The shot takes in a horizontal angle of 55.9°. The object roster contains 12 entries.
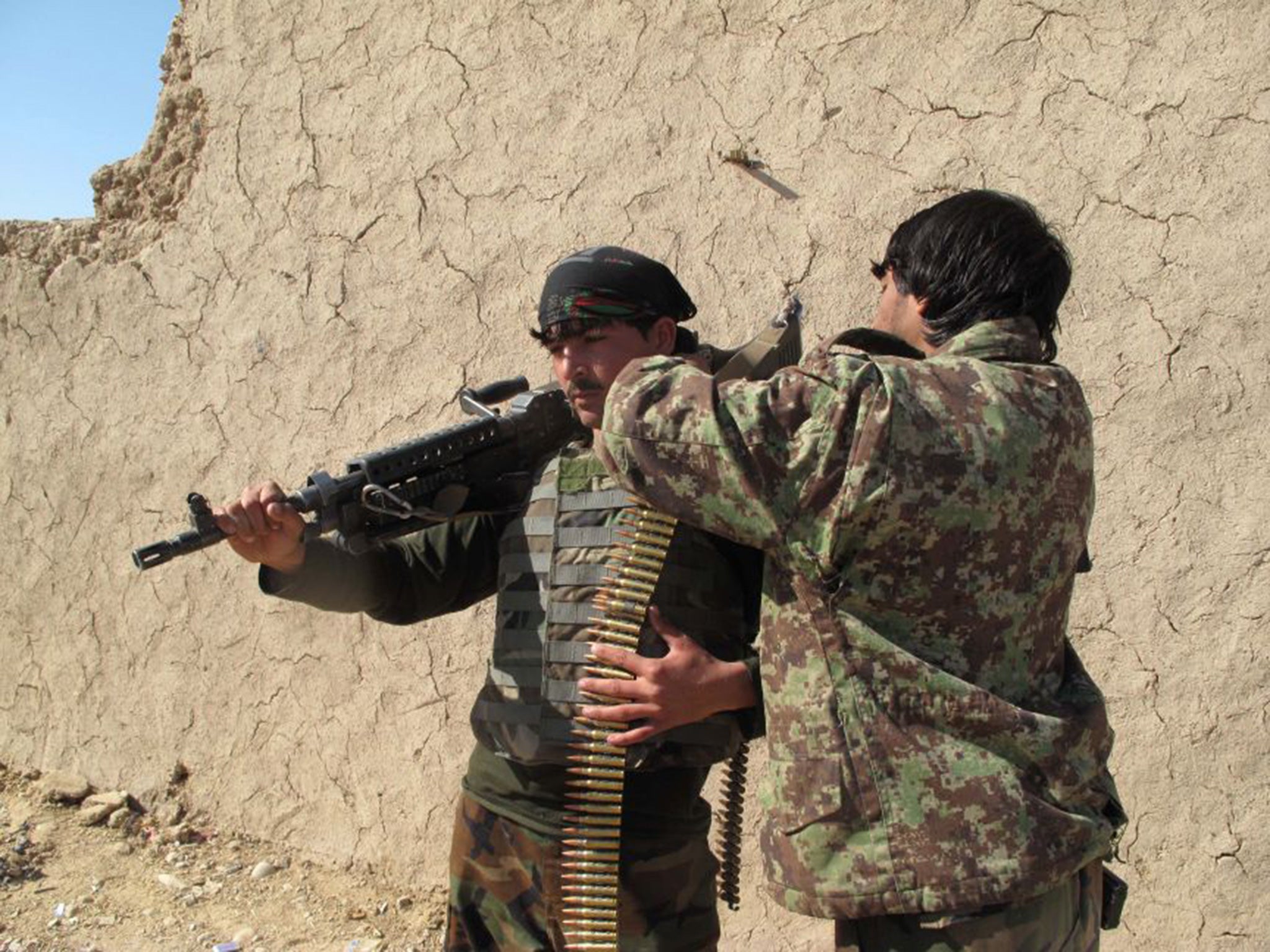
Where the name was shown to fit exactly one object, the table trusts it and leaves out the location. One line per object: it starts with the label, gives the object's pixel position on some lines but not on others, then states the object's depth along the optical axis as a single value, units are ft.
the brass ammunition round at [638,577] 6.60
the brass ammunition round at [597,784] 6.64
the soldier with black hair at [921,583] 5.05
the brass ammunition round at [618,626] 6.56
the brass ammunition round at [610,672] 6.44
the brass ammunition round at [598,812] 6.66
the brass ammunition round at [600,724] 6.44
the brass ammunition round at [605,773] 6.61
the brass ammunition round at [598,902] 6.65
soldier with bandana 6.80
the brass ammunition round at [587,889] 6.66
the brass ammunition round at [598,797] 6.64
